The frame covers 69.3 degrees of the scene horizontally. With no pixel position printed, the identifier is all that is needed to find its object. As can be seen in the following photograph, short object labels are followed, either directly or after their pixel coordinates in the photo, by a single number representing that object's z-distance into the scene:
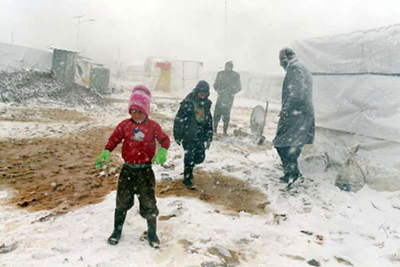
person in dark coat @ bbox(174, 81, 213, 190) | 4.70
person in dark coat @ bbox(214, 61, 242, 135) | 8.87
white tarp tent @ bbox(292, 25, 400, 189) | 5.00
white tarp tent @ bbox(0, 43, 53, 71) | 26.13
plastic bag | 4.84
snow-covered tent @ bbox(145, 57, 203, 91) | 28.54
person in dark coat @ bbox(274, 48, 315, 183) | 4.89
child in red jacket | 2.91
